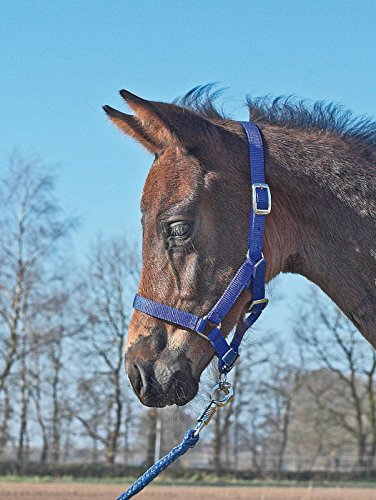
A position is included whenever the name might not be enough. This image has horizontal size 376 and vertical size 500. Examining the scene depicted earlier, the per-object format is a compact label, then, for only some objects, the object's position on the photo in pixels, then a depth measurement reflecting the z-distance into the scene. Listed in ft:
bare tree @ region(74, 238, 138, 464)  126.31
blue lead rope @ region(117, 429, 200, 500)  13.97
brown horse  12.76
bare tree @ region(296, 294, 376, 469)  136.36
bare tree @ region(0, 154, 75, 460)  112.78
